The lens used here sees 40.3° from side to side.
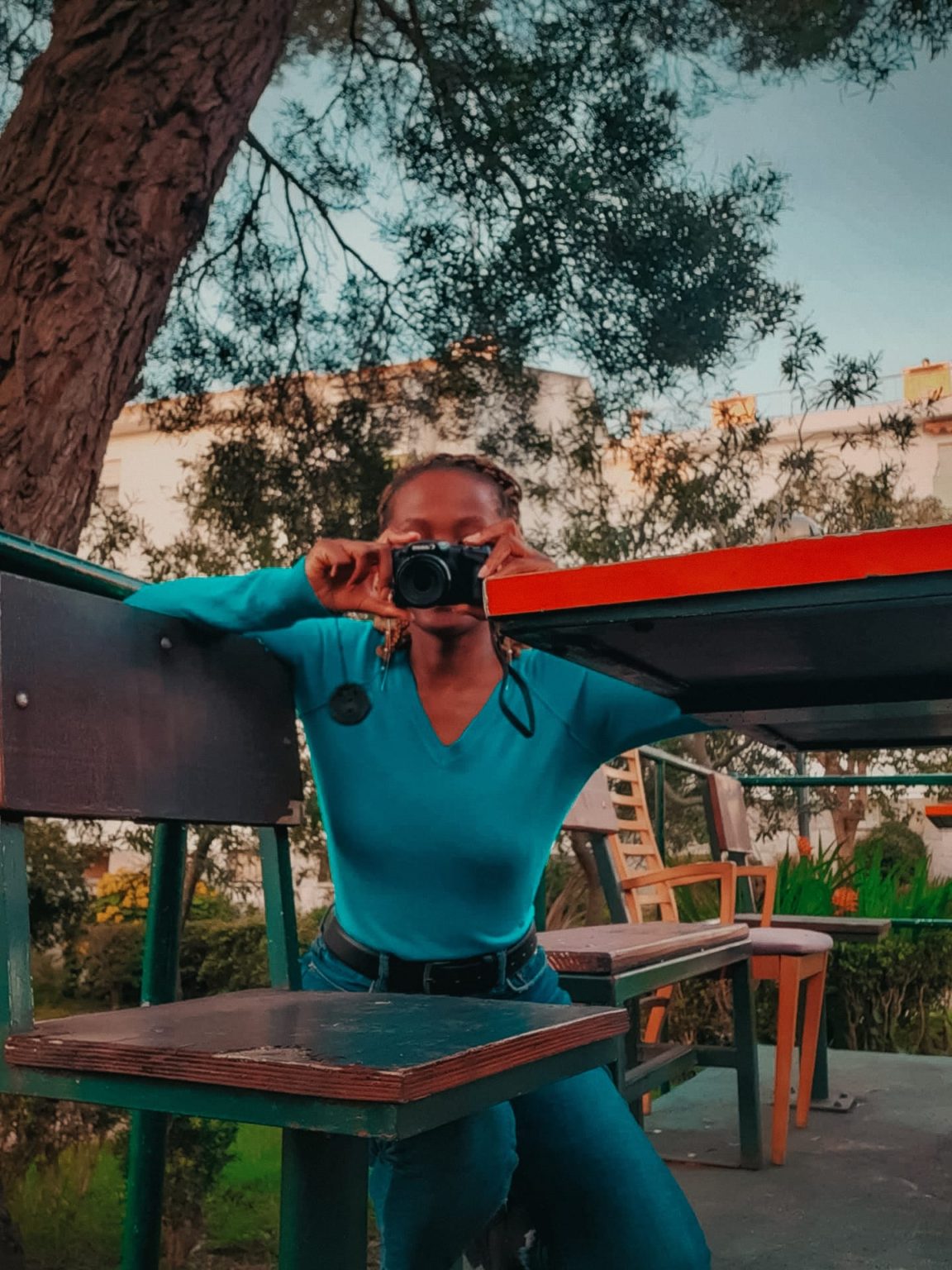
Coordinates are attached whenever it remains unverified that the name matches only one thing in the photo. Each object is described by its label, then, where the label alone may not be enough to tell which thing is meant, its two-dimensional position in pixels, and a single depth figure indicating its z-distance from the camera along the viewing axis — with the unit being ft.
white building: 20.07
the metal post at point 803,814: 23.38
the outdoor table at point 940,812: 9.86
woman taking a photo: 3.69
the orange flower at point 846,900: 17.51
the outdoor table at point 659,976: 5.81
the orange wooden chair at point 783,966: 8.53
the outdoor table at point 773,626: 2.70
